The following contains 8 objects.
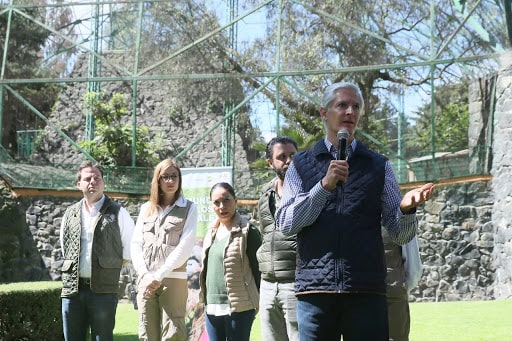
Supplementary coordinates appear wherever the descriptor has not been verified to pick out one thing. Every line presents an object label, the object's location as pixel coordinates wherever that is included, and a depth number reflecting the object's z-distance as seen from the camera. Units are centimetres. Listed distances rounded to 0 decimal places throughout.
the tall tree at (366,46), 1094
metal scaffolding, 1091
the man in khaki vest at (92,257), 471
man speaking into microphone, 269
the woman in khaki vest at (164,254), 467
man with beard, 426
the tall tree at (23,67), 1288
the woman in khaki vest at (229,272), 470
